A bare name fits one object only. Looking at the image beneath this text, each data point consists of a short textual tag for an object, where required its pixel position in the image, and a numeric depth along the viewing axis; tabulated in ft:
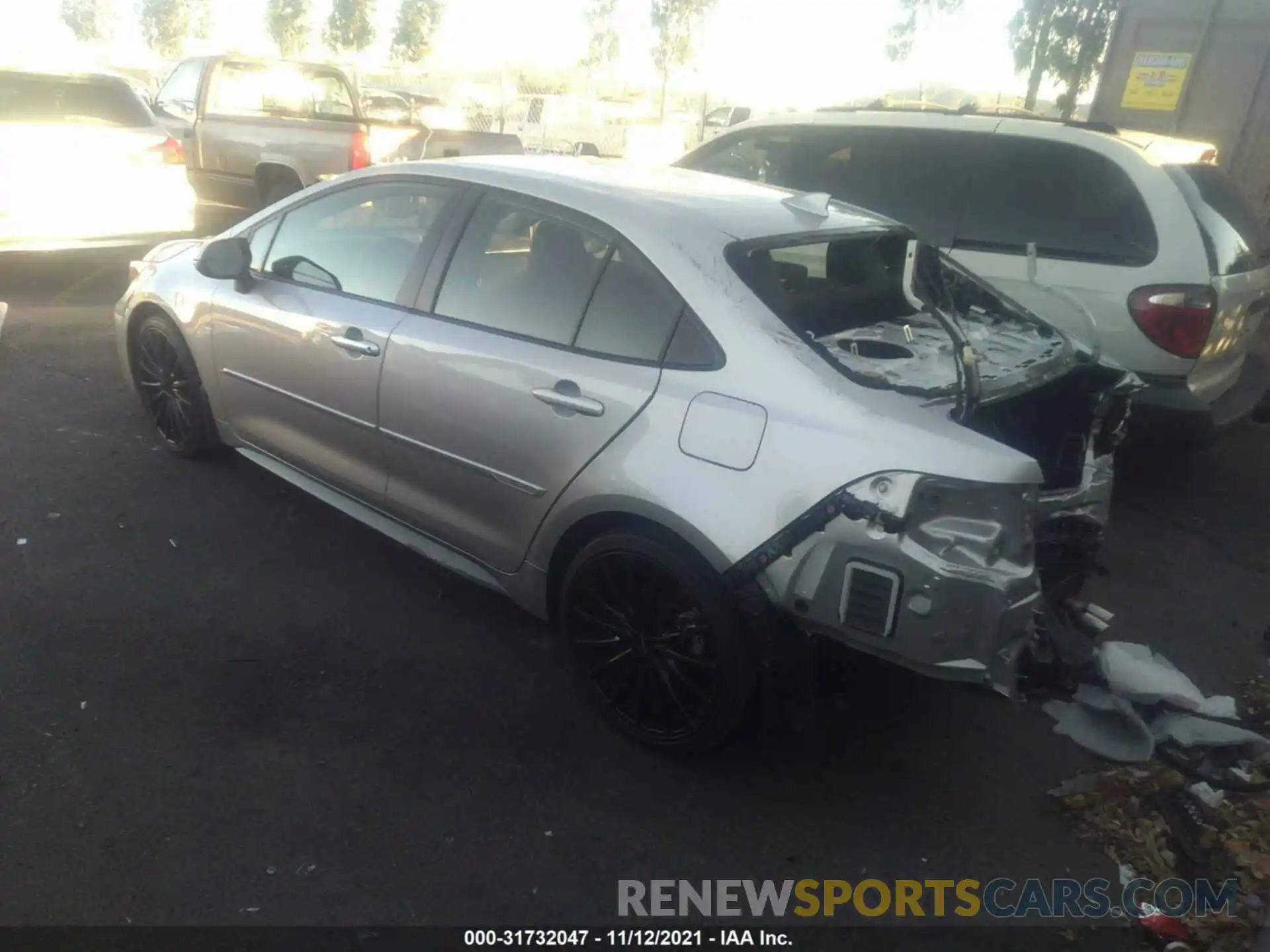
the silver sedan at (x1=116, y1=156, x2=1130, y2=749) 7.96
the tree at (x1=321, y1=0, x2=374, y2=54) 131.23
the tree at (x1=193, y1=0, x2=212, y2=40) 153.89
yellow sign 33.14
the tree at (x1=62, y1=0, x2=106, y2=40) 182.39
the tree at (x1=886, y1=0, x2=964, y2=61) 84.07
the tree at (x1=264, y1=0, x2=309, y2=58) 132.67
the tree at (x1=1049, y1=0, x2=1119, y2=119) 51.19
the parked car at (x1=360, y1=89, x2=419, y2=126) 60.49
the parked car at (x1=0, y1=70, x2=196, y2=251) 22.54
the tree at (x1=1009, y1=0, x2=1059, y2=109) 53.88
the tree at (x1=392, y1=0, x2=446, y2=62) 136.98
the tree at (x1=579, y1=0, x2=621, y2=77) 133.80
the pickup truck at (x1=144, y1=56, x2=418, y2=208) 28.45
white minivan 14.24
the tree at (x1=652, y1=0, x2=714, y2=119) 107.04
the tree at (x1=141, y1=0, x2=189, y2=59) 150.51
